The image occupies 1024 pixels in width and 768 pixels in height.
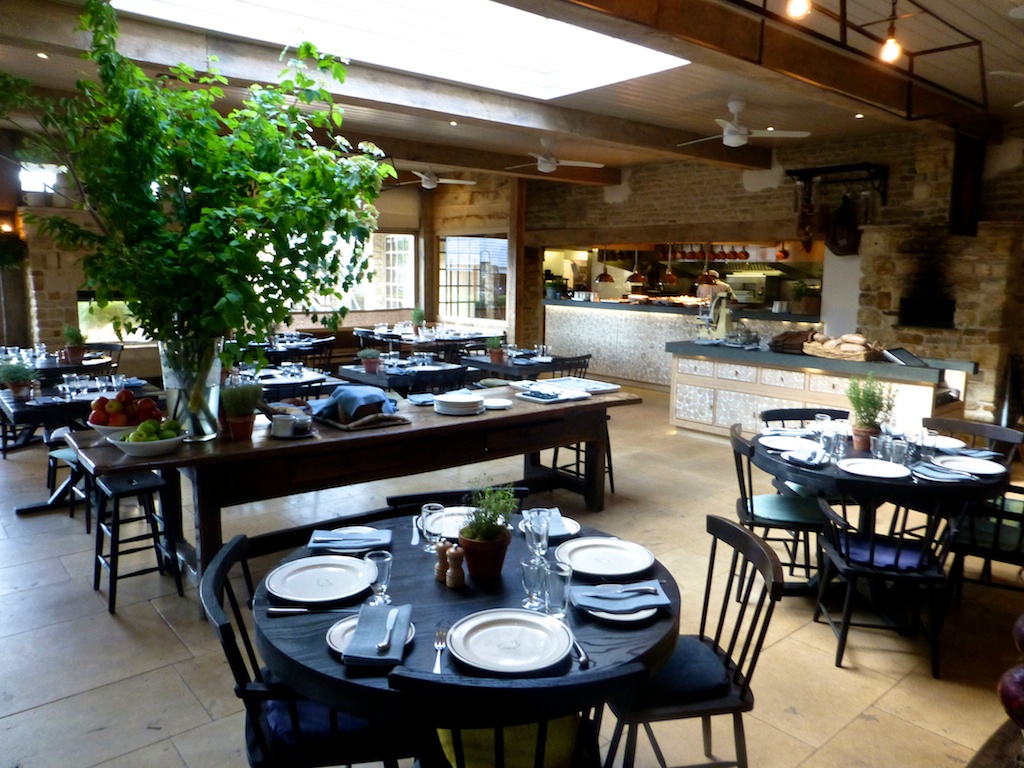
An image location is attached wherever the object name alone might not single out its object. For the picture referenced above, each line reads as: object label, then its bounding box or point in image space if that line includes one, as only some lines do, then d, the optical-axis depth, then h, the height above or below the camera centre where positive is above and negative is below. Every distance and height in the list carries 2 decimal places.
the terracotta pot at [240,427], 3.49 -0.70
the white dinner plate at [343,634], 1.82 -0.91
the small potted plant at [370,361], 6.80 -0.72
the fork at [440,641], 1.82 -0.91
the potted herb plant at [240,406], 3.47 -0.60
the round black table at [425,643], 1.67 -0.92
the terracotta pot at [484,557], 2.17 -0.82
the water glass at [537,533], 2.14 -0.73
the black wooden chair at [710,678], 2.07 -1.19
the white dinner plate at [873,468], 3.37 -0.85
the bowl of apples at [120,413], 3.39 -0.63
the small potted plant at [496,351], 7.47 -0.67
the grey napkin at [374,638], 1.73 -0.89
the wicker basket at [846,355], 6.41 -0.57
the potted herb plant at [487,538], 2.18 -0.76
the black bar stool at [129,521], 3.62 -1.28
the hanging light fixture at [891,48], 4.24 +1.43
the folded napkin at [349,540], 2.39 -0.86
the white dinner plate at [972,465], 3.48 -0.85
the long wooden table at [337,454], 3.35 -0.90
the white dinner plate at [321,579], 2.08 -0.89
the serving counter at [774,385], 6.12 -0.88
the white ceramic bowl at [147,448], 3.16 -0.73
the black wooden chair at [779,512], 3.70 -1.17
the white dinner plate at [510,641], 1.75 -0.91
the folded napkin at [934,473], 3.31 -0.85
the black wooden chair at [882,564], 3.17 -1.22
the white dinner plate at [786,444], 3.79 -0.82
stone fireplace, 7.51 -0.04
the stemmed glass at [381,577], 2.04 -0.83
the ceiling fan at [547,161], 8.51 +1.49
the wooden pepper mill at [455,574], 2.17 -0.86
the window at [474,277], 13.18 +0.16
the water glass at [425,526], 2.37 -0.79
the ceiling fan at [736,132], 6.61 +1.45
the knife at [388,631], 1.79 -0.89
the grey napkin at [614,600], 2.00 -0.88
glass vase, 3.25 -0.48
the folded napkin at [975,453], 3.79 -0.84
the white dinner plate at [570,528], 2.51 -0.86
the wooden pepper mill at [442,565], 2.21 -0.86
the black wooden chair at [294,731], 1.86 -1.21
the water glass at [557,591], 2.01 -0.85
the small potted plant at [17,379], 5.16 -0.72
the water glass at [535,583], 2.02 -0.84
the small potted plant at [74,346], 6.97 -0.65
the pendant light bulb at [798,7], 3.79 +1.48
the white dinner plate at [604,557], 2.25 -0.87
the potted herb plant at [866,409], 3.93 -0.65
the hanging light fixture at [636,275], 13.84 +0.25
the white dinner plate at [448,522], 2.42 -0.83
